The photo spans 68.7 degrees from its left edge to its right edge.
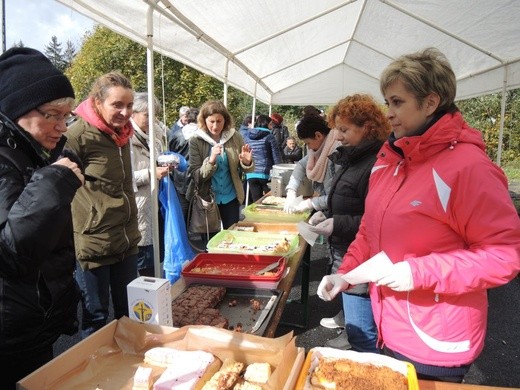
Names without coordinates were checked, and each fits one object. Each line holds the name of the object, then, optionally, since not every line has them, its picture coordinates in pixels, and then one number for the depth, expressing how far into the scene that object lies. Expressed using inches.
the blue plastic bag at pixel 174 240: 107.8
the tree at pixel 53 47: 2057.3
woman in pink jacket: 44.6
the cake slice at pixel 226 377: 44.0
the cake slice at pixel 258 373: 44.7
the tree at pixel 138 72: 658.8
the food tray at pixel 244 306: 61.0
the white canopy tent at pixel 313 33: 105.0
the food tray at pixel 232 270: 71.8
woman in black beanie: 42.9
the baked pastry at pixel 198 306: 59.9
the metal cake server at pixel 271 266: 77.6
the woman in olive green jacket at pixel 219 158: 131.3
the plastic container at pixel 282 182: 167.5
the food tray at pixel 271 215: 129.3
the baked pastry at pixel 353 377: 41.1
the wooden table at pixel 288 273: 62.1
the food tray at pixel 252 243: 93.2
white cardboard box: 50.7
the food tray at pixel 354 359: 41.8
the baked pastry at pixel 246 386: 44.2
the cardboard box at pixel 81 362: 39.9
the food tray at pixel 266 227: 115.2
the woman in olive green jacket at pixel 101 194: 76.2
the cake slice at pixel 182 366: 43.3
